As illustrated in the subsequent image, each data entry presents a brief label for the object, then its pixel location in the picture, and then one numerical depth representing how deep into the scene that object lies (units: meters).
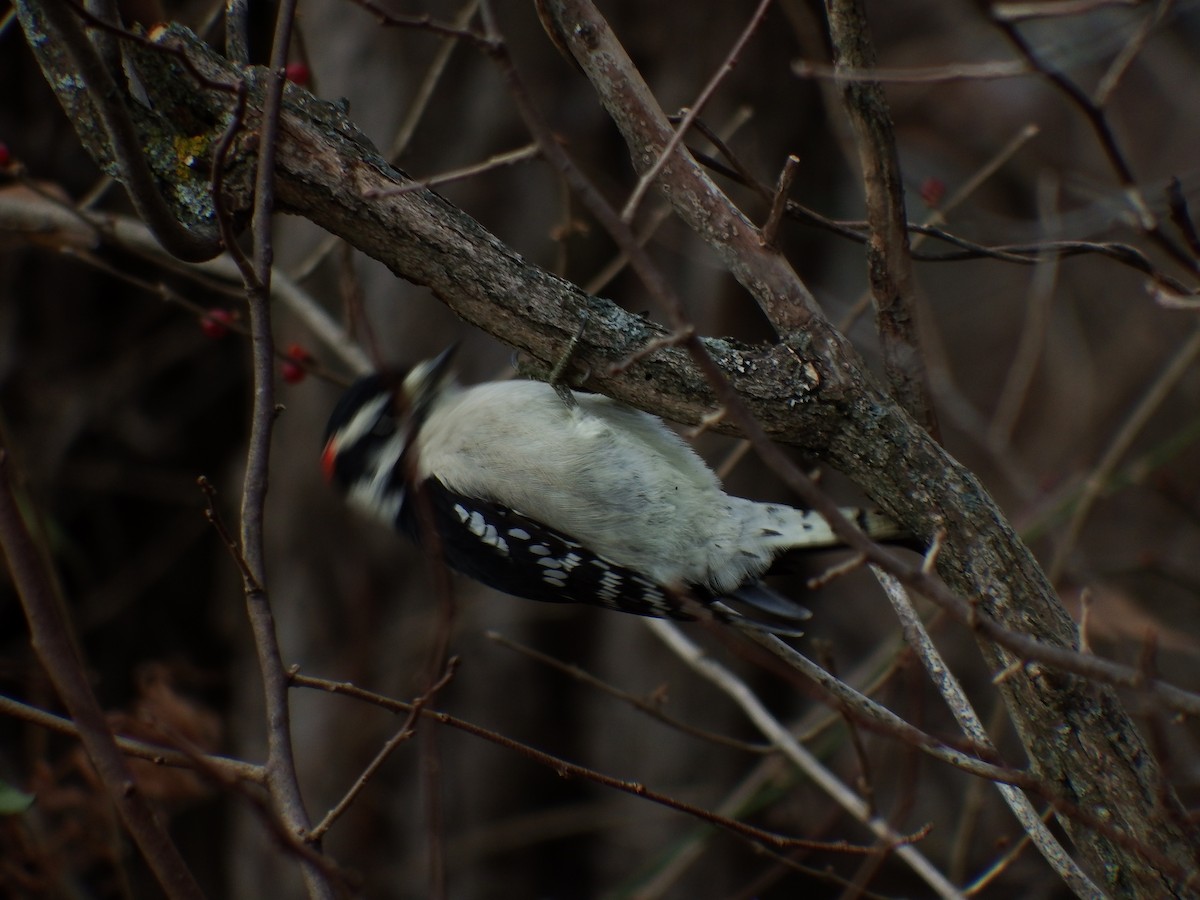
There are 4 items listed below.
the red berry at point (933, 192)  5.93
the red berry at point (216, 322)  6.81
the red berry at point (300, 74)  6.83
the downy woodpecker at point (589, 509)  6.33
